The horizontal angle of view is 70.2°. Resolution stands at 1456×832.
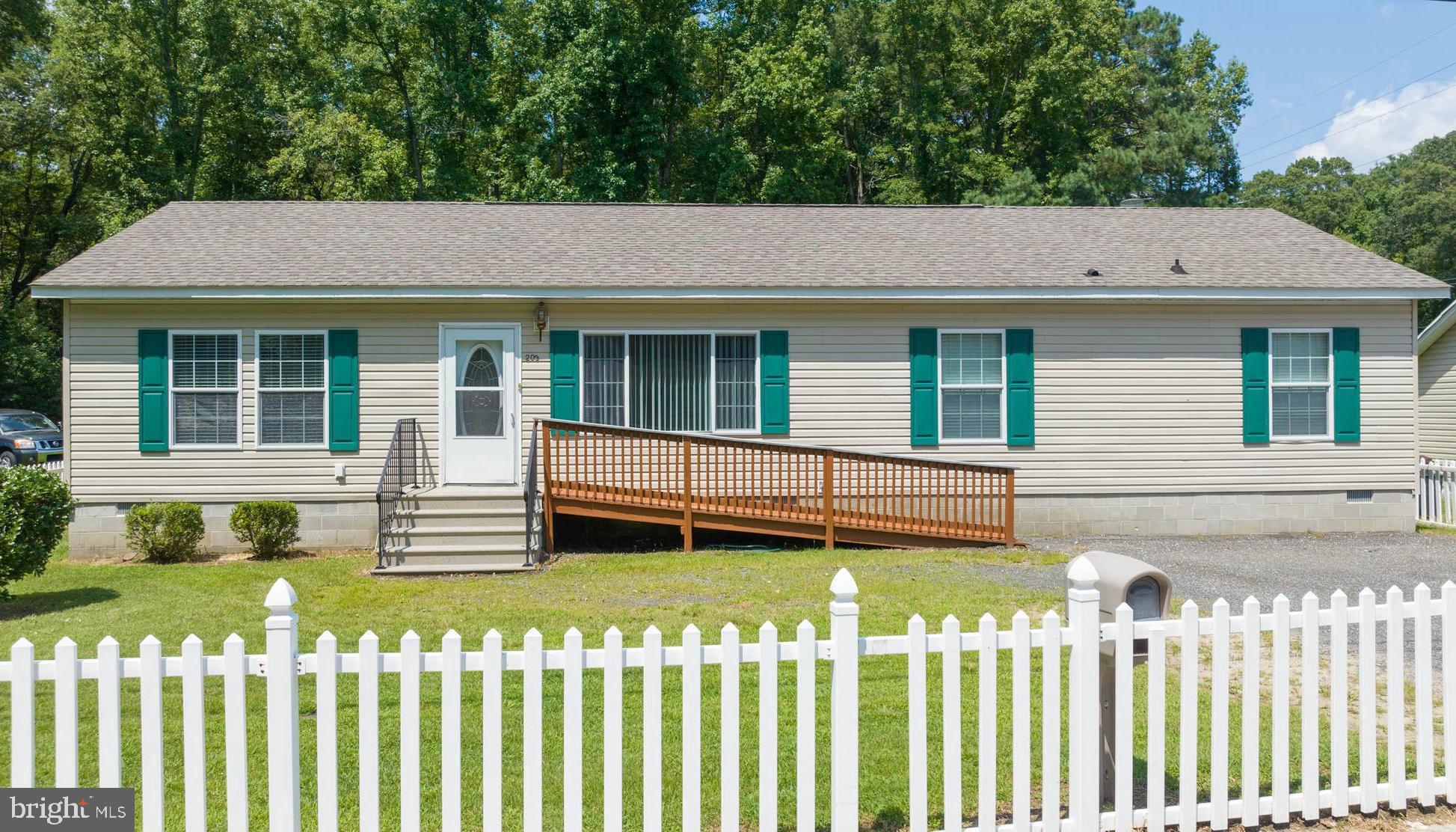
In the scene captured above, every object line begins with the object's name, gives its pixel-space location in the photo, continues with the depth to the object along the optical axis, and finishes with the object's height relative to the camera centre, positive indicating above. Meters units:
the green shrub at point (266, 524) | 11.49 -1.21
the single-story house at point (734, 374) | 12.04 +0.48
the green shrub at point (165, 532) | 11.50 -1.28
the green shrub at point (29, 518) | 8.23 -0.83
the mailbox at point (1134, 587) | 3.93 -0.68
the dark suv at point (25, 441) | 22.73 -0.52
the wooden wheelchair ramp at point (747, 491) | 11.70 -0.89
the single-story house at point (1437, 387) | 19.84 +0.46
